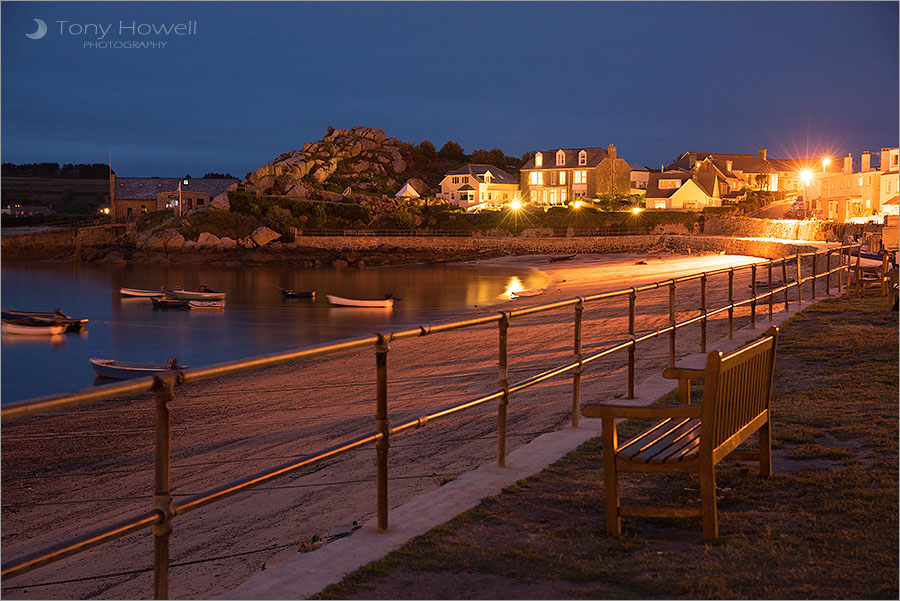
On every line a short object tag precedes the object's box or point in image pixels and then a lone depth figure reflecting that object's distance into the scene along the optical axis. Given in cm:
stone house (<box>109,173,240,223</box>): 9606
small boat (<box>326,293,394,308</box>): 4191
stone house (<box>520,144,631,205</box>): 9138
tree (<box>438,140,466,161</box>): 12825
